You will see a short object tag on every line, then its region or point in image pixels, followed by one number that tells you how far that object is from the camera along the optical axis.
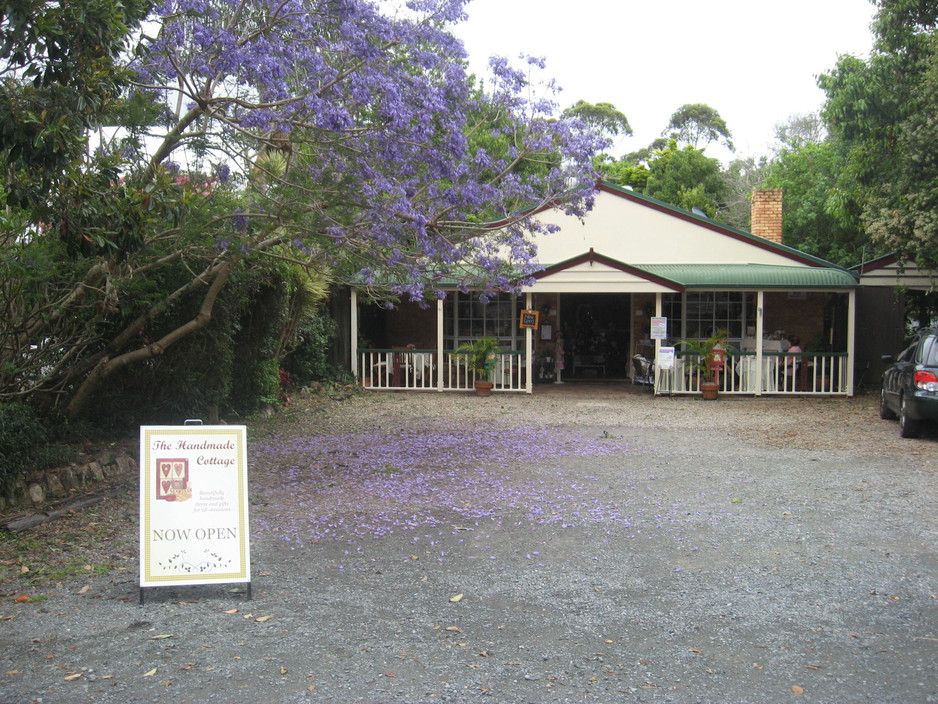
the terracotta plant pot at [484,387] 17.06
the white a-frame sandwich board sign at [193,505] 5.05
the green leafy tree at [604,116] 51.88
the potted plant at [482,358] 16.92
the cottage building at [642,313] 16.88
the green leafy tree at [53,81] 5.05
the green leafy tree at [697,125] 55.66
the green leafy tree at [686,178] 34.84
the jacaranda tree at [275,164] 7.59
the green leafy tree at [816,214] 24.36
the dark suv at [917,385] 11.16
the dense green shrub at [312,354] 15.85
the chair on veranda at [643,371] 17.64
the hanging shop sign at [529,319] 17.17
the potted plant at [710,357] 16.59
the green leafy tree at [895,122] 13.75
